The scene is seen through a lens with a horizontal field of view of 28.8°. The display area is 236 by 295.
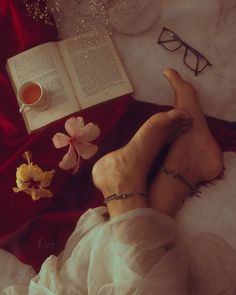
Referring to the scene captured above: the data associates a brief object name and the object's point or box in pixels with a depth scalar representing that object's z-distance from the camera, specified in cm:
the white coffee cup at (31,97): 129
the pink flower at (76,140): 121
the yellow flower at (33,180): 115
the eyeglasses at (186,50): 135
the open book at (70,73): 132
